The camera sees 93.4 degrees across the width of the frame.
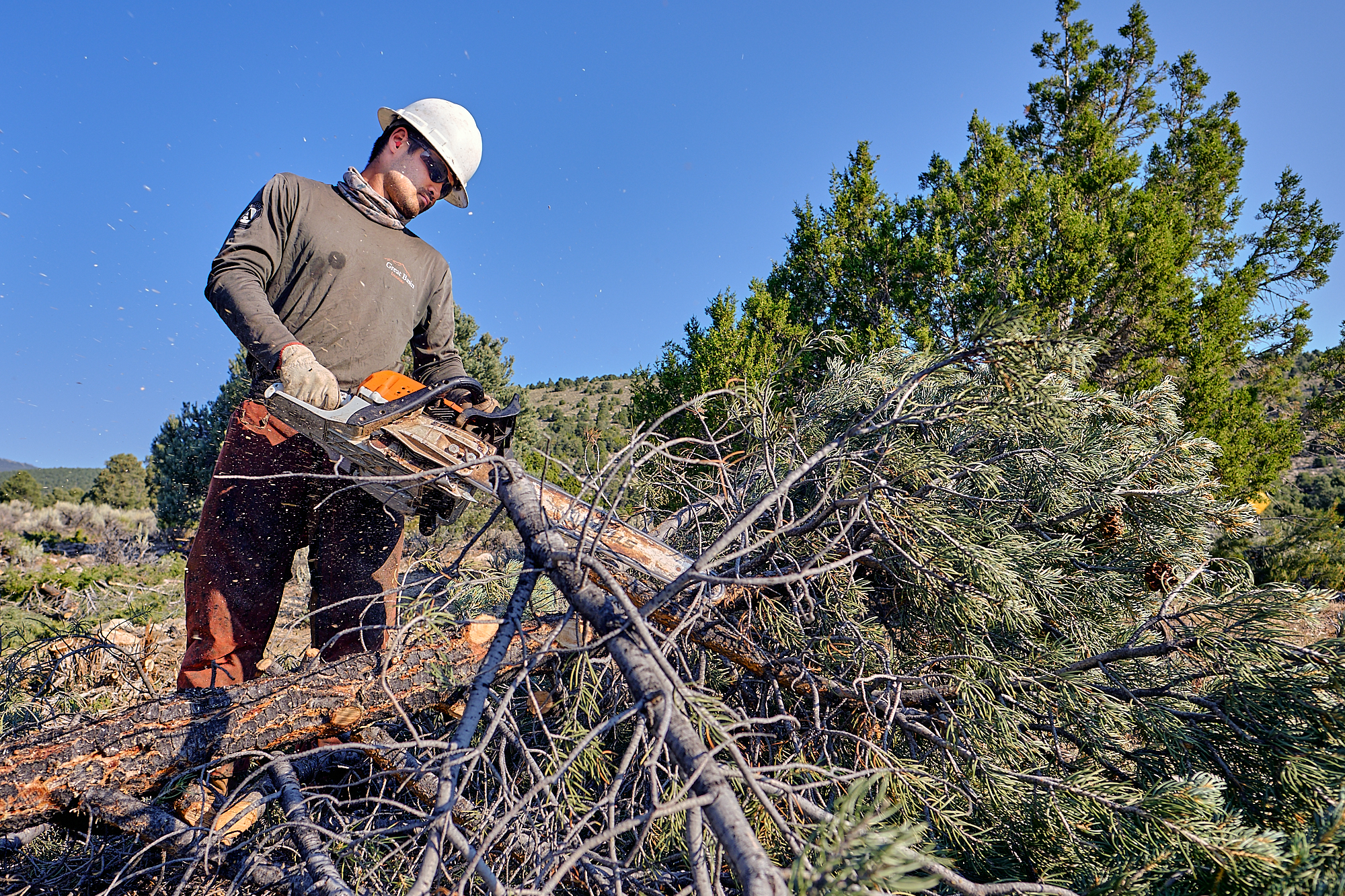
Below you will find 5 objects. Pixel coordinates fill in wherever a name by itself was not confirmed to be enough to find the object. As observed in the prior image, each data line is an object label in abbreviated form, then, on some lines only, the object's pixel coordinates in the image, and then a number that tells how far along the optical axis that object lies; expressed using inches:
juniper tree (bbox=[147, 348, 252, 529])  480.4
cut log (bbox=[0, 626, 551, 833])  63.8
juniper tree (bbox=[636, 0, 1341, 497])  378.3
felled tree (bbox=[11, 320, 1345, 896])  39.4
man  88.6
